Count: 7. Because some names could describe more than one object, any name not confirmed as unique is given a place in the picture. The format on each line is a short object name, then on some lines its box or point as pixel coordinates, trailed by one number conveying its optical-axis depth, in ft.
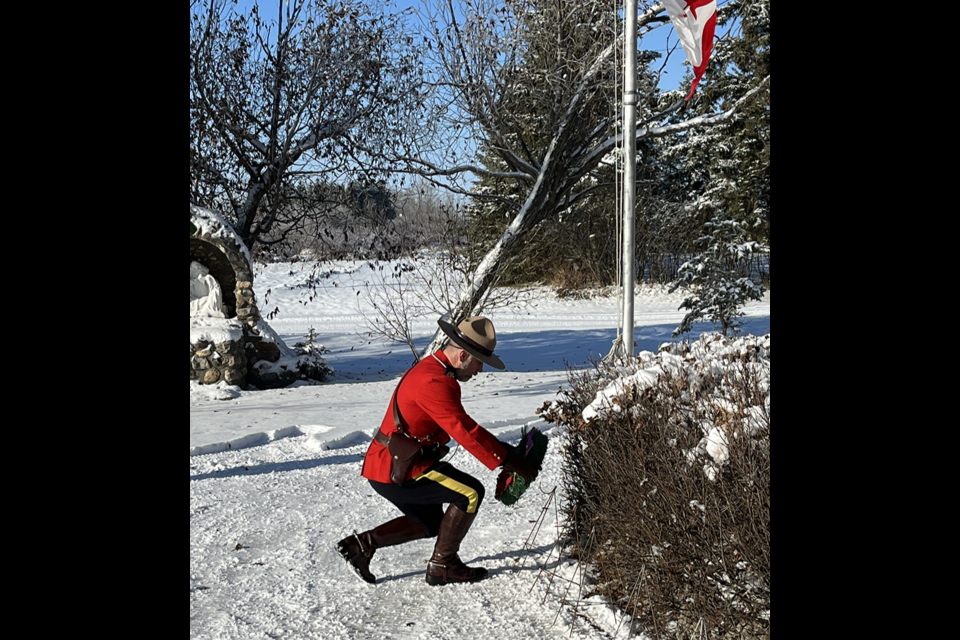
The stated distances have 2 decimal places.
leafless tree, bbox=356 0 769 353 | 42.04
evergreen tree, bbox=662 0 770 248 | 84.48
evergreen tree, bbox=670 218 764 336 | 61.77
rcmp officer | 13.48
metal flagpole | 23.39
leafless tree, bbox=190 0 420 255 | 43.37
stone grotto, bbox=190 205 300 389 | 37.24
